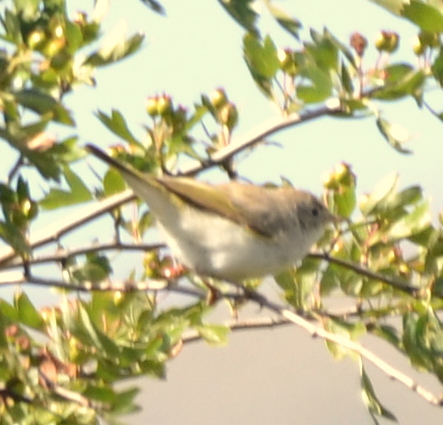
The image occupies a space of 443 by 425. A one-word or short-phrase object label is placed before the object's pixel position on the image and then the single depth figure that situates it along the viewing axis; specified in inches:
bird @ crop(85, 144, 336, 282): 279.3
